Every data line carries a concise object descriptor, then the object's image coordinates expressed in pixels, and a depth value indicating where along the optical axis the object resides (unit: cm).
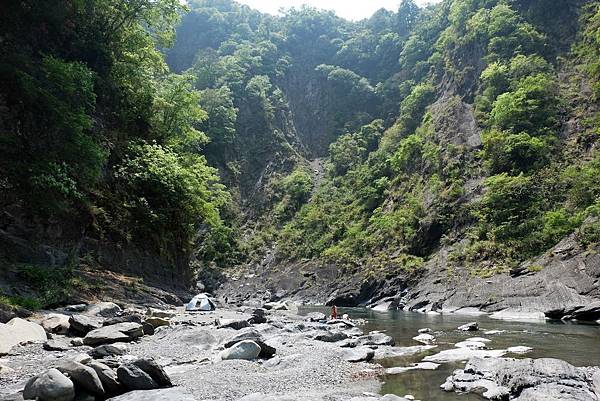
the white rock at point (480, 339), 1520
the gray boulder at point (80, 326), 1218
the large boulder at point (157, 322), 1546
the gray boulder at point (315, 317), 2295
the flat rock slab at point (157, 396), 710
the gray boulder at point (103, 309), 1556
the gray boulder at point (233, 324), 1569
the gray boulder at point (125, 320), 1315
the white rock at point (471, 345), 1380
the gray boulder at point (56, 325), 1235
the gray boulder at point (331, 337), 1500
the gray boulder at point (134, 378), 767
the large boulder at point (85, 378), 731
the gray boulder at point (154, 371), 796
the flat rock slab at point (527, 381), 751
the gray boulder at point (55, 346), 1025
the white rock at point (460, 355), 1170
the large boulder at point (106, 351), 955
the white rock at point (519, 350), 1284
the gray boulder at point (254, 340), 1177
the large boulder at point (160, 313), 1760
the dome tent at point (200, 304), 2406
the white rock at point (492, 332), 1779
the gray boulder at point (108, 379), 751
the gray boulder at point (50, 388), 682
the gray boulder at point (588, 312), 2223
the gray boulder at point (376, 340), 1449
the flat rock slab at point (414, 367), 1037
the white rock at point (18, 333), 995
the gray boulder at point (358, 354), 1167
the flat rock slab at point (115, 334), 1126
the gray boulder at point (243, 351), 1099
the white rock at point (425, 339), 1546
